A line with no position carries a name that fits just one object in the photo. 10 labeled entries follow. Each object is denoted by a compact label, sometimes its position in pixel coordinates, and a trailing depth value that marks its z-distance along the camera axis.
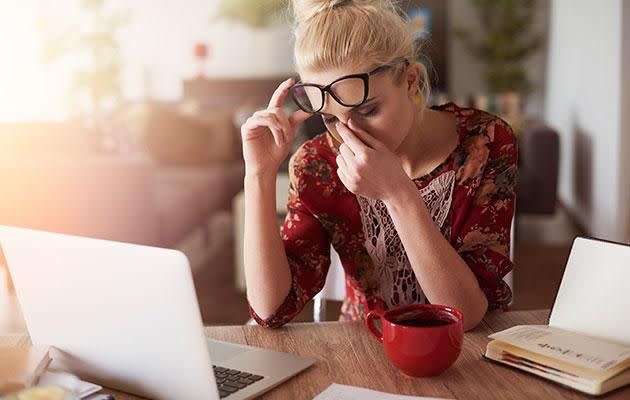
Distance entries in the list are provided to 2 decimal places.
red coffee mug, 1.03
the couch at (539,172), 4.46
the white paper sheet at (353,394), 0.99
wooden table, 1.02
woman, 1.28
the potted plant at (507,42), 6.92
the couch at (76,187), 3.11
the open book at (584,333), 1.02
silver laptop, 0.92
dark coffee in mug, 1.10
